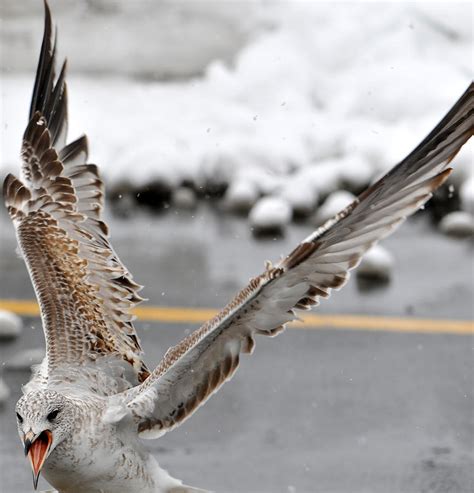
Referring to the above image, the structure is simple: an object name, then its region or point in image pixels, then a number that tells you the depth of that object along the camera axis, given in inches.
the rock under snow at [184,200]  573.6
